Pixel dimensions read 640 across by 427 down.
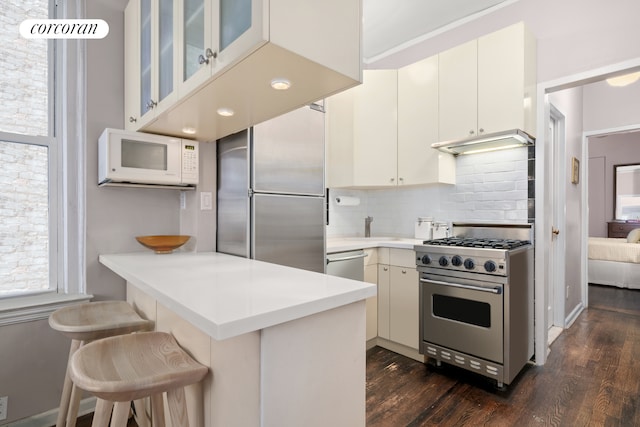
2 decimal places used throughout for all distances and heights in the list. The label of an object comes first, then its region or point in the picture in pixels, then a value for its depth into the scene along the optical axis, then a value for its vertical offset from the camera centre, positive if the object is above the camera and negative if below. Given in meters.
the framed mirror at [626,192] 7.19 +0.42
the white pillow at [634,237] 5.48 -0.42
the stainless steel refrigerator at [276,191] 1.98 +0.13
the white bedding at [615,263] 4.93 -0.80
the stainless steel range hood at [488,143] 2.45 +0.55
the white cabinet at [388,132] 2.92 +0.74
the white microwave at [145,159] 1.78 +0.30
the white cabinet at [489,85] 2.41 +0.98
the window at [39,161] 1.84 +0.29
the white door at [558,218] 3.29 -0.07
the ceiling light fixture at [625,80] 3.67 +1.48
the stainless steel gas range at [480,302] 2.19 -0.65
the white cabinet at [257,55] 1.02 +0.53
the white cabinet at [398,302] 2.68 -0.76
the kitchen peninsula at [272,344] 0.89 -0.40
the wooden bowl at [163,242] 1.94 -0.18
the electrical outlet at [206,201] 2.16 +0.07
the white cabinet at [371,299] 2.80 -0.76
